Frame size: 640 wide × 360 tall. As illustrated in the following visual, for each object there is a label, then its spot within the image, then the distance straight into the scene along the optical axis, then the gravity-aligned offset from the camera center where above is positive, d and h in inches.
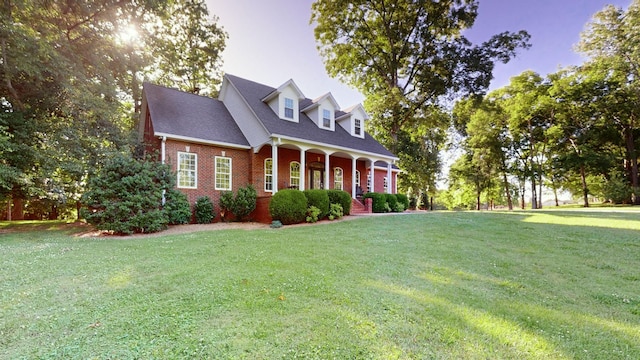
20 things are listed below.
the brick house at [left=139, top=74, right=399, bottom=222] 517.7 +107.9
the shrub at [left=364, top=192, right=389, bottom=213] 668.7 -21.9
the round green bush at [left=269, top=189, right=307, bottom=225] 471.8 -19.3
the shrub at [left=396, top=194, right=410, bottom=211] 730.7 -16.9
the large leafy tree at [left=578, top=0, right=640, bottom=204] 937.5 +427.4
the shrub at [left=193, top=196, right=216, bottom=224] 498.9 -25.2
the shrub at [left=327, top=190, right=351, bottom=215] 544.4 -9.3
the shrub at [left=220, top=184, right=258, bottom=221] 518.9 -13.8
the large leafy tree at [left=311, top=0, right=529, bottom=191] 880.3 +463.3
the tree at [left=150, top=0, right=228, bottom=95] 853.2 +466.9
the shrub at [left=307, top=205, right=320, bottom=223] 489.1 -32.4
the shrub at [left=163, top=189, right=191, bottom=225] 451.5 -18.2
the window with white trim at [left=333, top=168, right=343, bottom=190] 739.4 +41.6
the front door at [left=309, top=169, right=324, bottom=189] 693.9 +37.8
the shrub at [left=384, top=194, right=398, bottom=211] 695.3 -16.4
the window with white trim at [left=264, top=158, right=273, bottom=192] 600.4 +42.1
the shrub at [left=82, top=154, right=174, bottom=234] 390.0 -3.4
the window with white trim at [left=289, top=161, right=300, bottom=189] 648.7 +47.2
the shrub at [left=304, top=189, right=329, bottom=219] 504.1 -9.9
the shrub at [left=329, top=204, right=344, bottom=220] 521.3 -32.5
